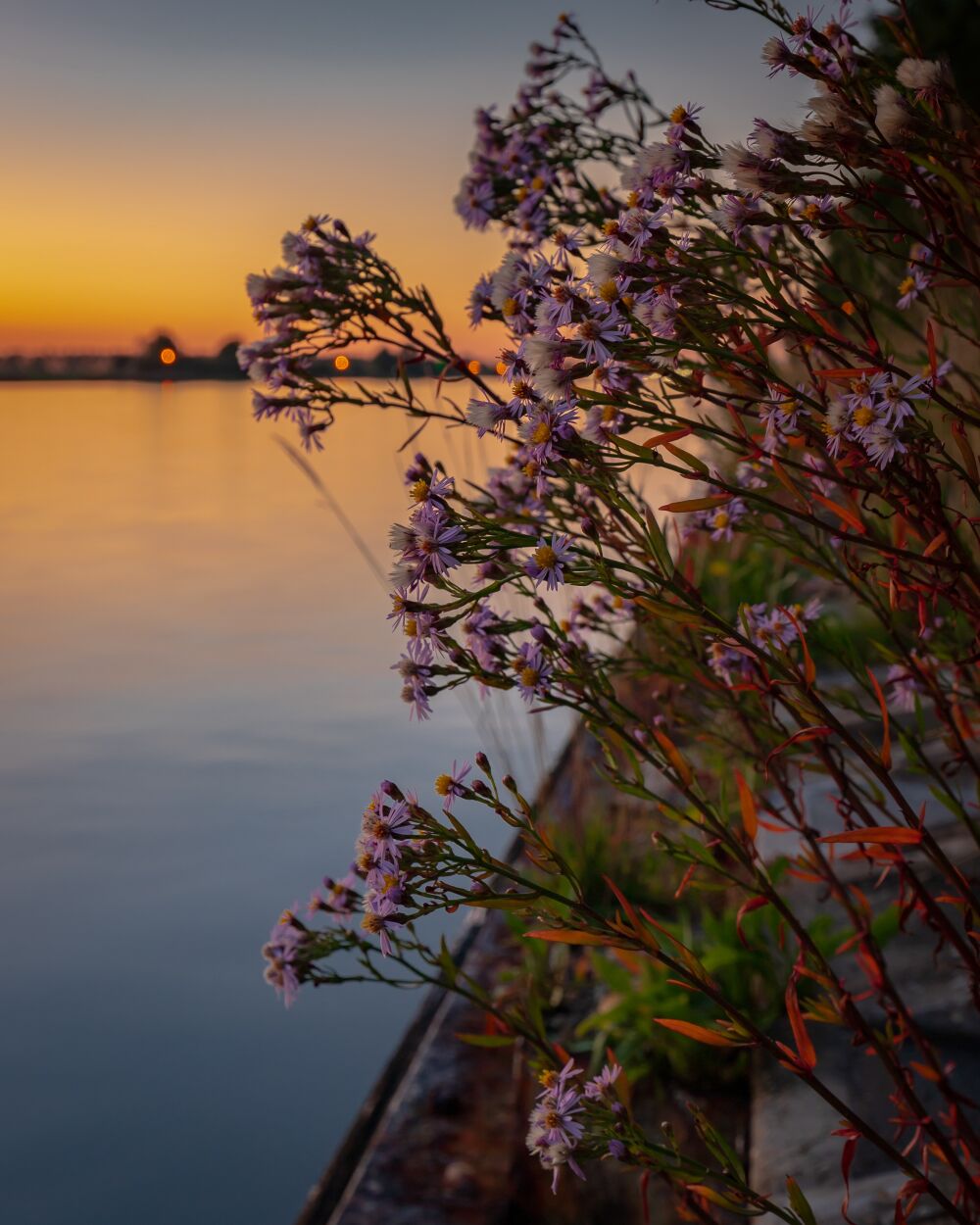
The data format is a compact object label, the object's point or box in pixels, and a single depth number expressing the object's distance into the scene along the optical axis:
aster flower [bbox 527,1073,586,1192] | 0.93
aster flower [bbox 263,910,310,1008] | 1.09
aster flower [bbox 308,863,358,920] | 1.11
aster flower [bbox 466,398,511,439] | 0.85
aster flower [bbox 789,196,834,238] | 0.86
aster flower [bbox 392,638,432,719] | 0.94
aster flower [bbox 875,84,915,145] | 0.74
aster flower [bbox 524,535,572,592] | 0.84
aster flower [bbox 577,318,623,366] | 0.79
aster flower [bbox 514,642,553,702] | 0.95
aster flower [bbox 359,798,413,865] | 0.81
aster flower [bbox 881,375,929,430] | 0.76
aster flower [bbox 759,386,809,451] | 0.87
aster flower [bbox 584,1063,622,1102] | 1.02
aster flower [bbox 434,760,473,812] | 0.89
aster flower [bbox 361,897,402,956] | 0.79
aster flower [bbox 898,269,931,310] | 1.12
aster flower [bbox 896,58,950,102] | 0.77
